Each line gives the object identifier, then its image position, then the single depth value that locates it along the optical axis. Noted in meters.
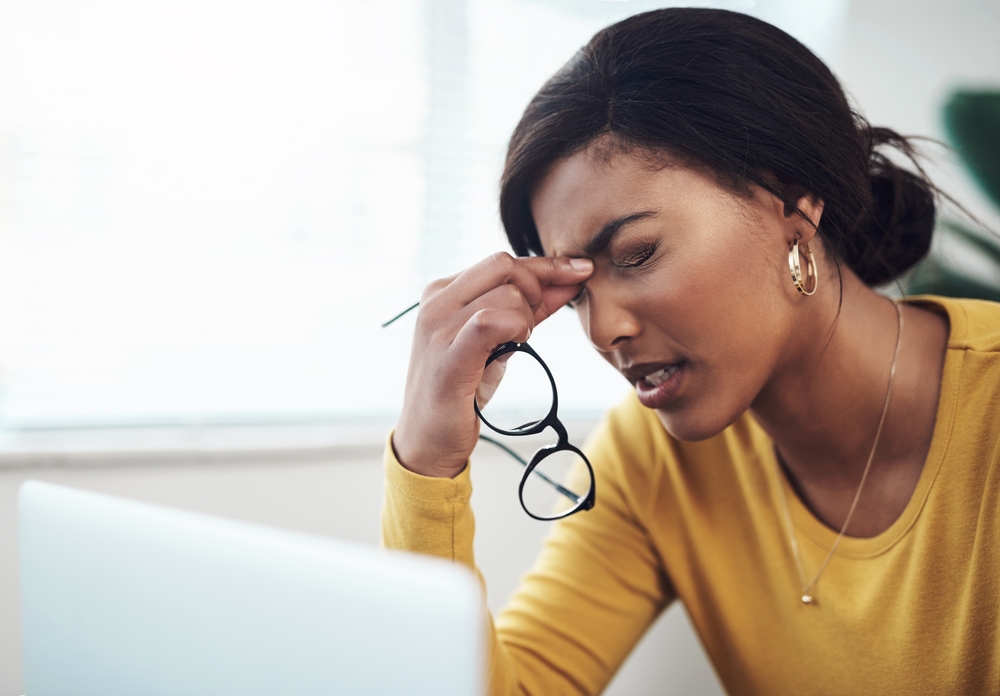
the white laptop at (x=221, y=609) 0.33
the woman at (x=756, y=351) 0.80
